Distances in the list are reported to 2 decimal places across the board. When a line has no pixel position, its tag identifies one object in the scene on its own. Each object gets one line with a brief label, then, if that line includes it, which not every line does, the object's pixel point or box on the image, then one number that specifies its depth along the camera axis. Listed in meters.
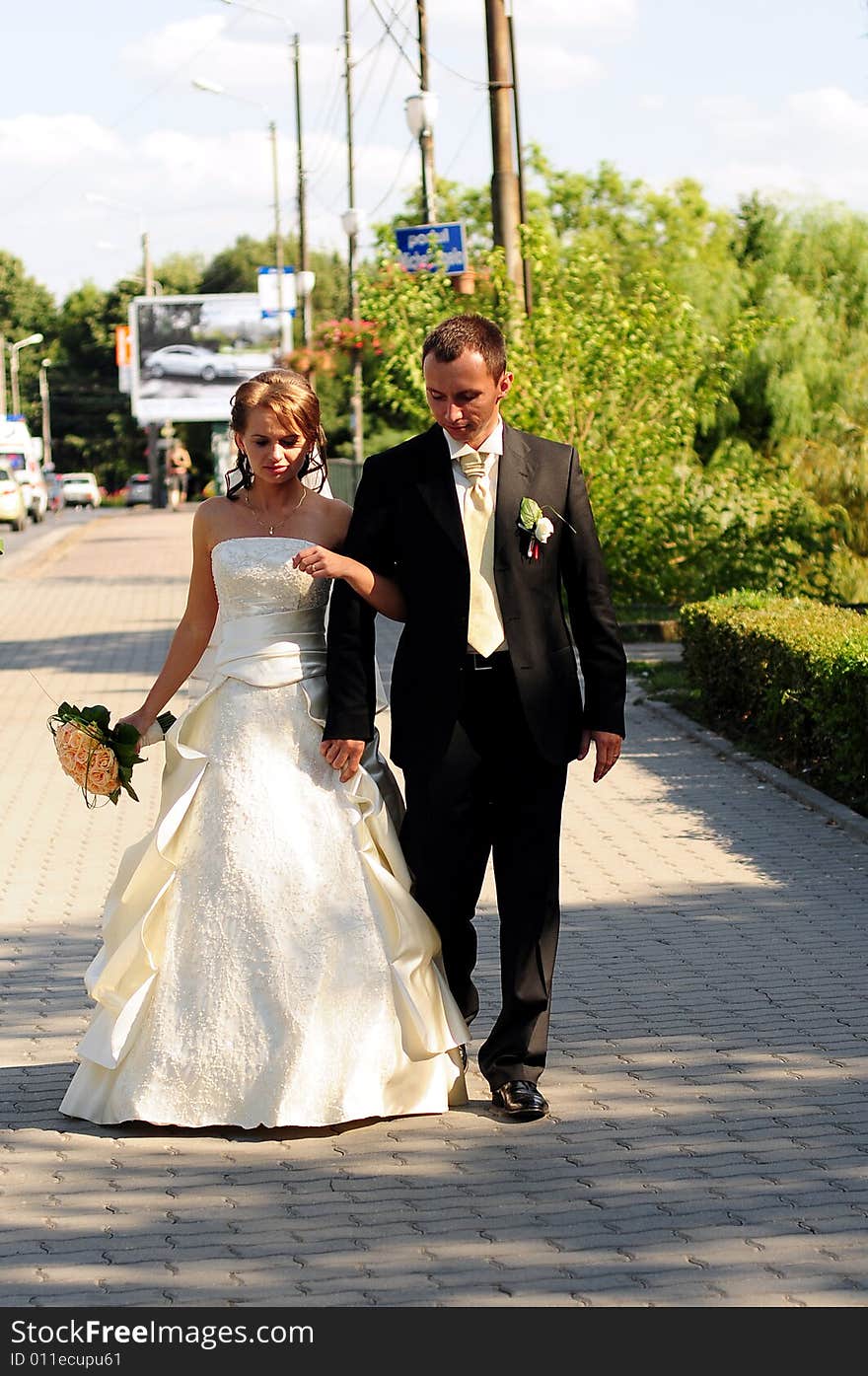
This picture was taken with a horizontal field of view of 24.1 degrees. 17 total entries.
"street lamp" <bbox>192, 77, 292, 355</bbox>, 47.44
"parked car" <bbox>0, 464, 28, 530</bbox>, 49.56
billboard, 65.69
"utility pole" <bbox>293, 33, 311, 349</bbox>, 46.72
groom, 5.14
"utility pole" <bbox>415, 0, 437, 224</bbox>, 23.11
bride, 5.14
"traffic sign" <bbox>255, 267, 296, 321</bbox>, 51.44
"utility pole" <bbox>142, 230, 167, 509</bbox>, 72.38
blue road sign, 19.09
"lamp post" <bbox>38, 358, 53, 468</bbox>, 108.88
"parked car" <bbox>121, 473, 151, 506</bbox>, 80.50
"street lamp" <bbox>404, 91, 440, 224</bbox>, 21.98
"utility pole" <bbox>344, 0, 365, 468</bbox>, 36.87
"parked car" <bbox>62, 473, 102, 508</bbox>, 85.19
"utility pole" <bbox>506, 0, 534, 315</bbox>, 19.73
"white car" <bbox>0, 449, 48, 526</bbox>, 55.53
